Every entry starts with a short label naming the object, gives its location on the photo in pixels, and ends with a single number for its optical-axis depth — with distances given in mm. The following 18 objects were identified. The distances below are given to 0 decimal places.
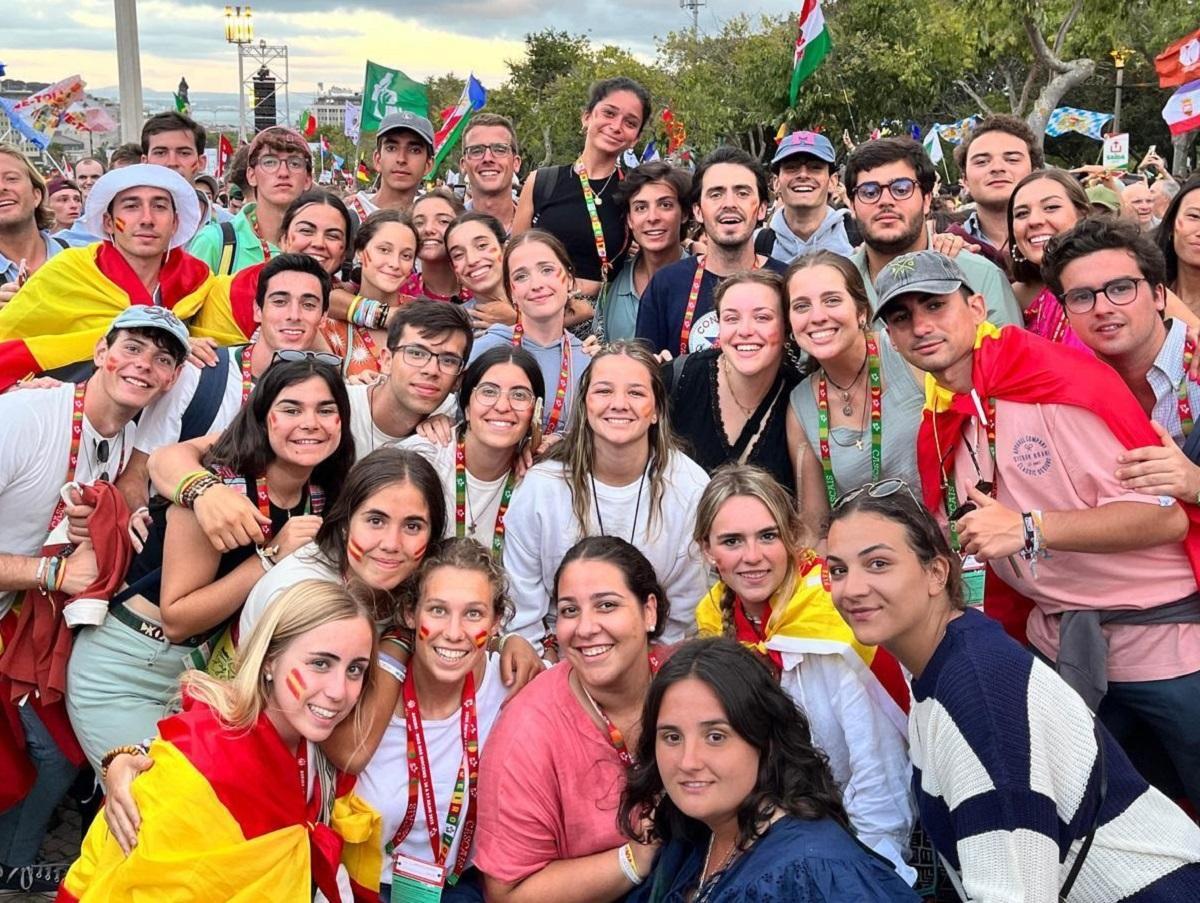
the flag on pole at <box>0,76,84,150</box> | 14414
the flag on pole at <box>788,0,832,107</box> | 8617
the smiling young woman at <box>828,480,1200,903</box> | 2734
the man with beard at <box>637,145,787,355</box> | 5590
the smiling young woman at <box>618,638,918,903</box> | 2838
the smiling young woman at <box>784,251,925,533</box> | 4449
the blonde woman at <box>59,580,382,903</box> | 3240
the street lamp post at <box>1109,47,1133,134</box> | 27266
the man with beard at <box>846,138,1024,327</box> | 5238
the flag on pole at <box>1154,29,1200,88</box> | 8555
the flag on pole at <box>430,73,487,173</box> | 9258
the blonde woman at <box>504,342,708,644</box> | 4492
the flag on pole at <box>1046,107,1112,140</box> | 19812
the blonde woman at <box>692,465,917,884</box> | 3592
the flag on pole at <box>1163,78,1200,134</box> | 8773
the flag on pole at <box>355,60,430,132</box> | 10766
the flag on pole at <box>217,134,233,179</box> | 16045
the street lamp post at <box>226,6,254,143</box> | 48875
